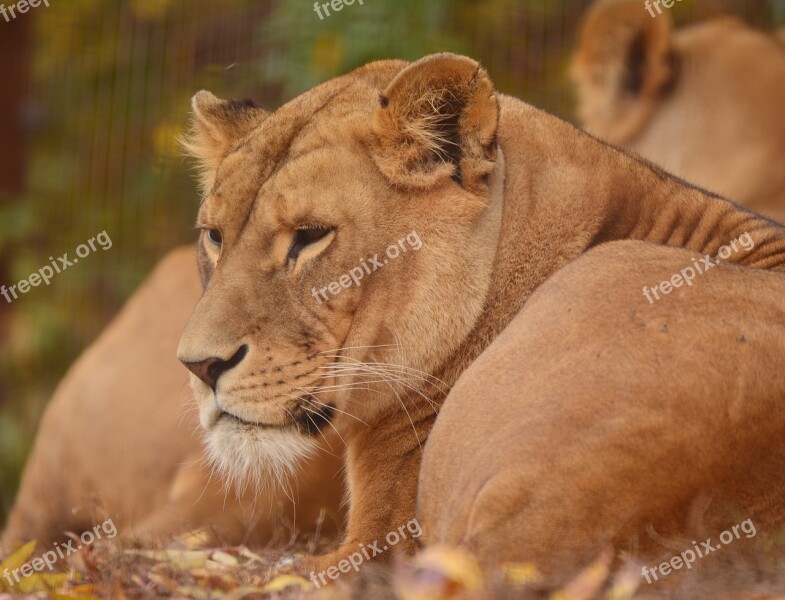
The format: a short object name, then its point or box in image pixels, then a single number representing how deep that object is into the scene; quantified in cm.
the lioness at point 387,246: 571
